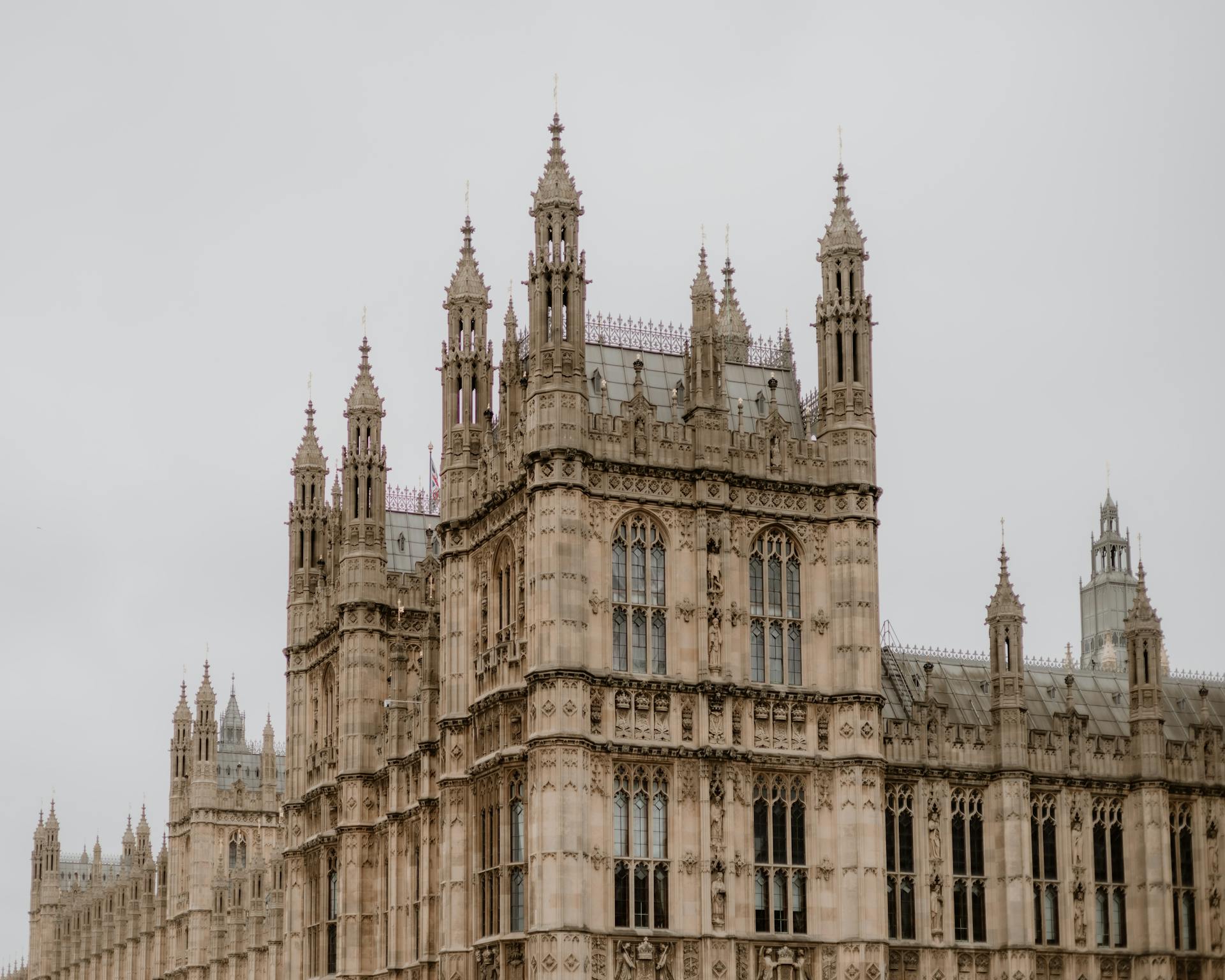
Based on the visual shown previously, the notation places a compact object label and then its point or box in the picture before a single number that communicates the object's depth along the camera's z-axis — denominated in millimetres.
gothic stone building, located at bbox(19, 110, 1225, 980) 71812
